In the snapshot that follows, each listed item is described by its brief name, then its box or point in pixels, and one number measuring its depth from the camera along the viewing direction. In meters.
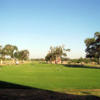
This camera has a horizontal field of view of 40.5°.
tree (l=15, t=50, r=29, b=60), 106.51
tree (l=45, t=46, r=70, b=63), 90.00
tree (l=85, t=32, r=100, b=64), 51.48
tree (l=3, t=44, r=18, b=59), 84.30
